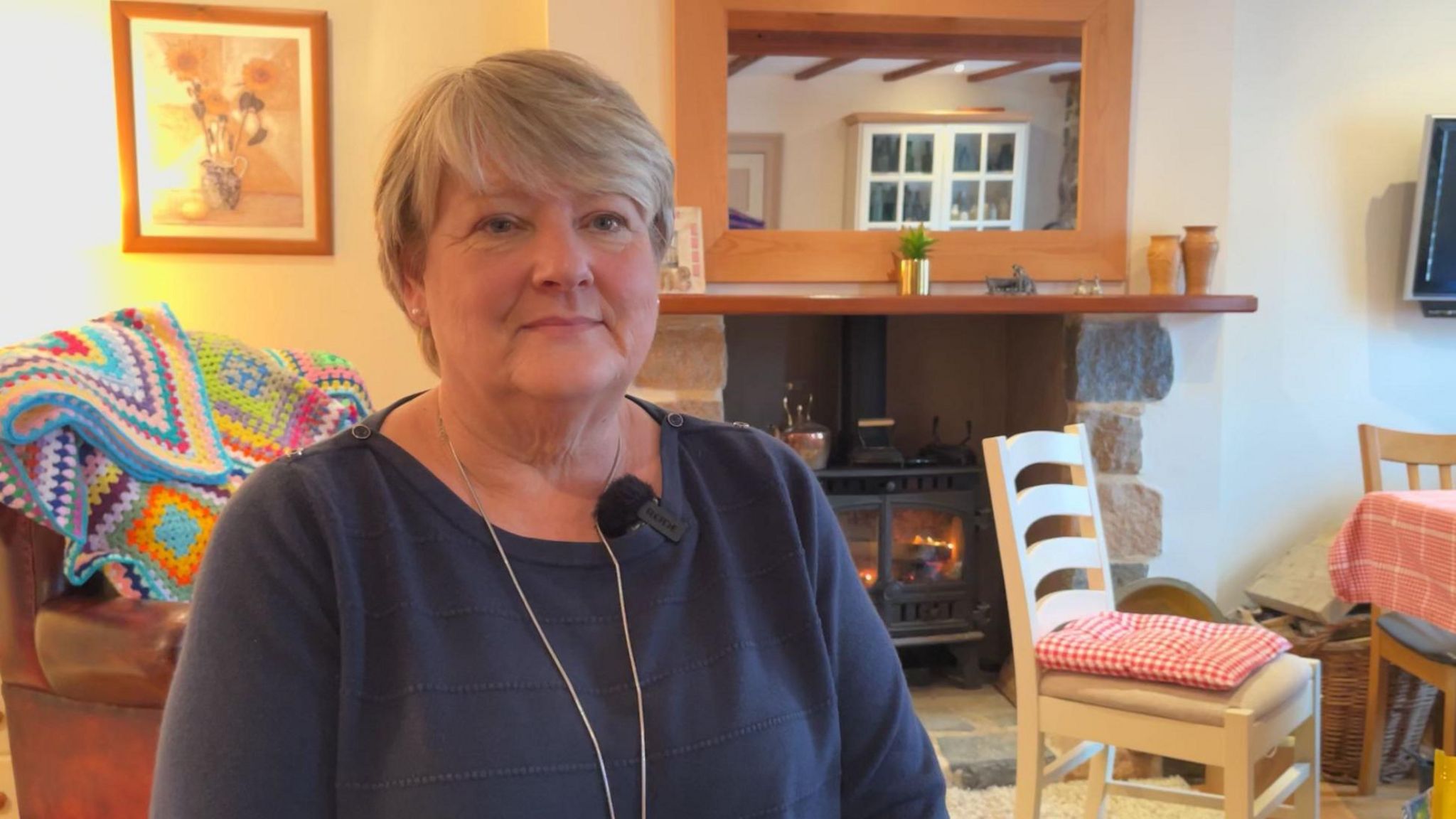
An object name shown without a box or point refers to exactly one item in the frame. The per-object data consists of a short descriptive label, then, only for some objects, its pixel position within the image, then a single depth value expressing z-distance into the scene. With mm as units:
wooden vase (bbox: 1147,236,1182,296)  2791
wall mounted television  2986
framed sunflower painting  2736
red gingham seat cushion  1800
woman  840
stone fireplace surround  2787
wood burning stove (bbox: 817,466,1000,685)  2865
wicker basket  2631
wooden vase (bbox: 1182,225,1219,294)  2795
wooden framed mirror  2783
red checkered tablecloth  2004
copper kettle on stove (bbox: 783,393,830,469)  2824
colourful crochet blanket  1549
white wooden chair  1750
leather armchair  1571
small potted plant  2777
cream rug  2438
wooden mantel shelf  2619
